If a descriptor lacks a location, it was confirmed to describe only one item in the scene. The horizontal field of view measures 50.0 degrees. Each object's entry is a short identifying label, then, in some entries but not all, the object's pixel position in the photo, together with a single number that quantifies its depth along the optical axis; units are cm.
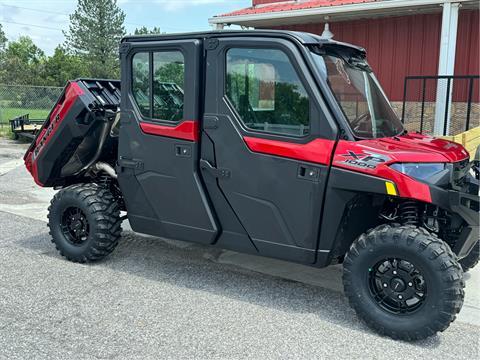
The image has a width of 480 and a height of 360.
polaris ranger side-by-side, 367
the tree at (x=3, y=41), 7102
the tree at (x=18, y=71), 4619
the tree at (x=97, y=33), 5875
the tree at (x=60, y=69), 5041
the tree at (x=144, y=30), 7050
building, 952
